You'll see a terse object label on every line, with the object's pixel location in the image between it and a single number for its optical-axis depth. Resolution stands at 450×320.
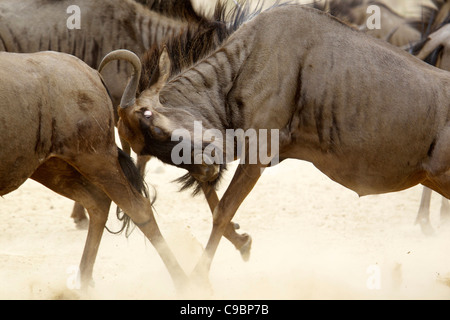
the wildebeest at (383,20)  5.54
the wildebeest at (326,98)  4.90
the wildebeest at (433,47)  6.38
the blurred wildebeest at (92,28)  6.69
